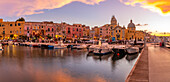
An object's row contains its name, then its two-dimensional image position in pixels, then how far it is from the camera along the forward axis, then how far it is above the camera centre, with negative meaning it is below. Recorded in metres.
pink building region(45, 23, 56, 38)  63.73 +7.09
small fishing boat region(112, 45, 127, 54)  30.26 -2.90
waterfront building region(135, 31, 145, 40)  81.51 +4.91
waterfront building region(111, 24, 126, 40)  67.28 +5.00
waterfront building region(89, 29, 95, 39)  80.98 +6.17
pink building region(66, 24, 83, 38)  65.30 +6.70
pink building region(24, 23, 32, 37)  64.90 +8.63
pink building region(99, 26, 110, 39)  75.31 +6.83
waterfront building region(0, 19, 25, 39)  67.51 +8.77
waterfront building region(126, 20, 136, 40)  73.16 +7.28
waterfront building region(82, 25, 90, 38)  73.38 +5.32
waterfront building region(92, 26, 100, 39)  79.19 +7.35
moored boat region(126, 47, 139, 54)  28.87 -2.82
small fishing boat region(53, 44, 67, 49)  43.67 -2.20
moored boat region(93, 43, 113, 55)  27.65 -2.75
